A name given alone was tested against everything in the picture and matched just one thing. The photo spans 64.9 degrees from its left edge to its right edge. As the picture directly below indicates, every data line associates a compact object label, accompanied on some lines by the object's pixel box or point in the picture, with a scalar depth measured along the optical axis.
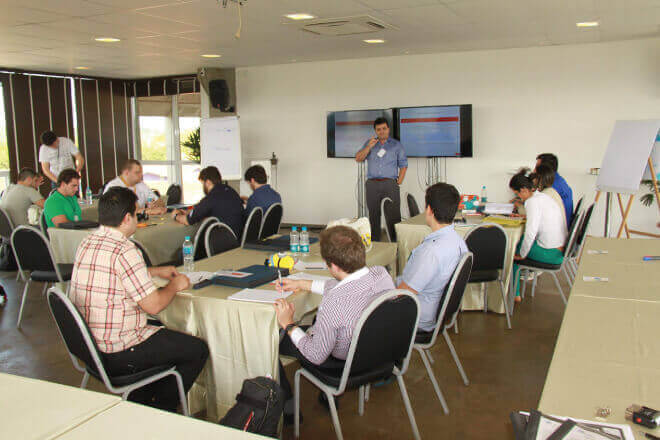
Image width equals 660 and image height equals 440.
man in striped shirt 2.14
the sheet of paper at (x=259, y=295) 2.43
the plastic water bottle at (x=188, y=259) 3.05
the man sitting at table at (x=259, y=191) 5.03
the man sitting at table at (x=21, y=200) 5.80
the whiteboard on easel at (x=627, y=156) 5.11
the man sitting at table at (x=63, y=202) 4.63
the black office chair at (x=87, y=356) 2.12
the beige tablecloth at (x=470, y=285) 4.41
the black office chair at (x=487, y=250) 3.68
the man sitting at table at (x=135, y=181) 5.27
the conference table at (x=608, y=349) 1.40
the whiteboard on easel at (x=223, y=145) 8.93
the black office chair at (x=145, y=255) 3.36
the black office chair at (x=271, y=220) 4.84
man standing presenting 6.89
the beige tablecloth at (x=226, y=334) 2.40
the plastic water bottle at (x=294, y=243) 3.44
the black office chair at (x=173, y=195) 7.25
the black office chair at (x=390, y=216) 5.13
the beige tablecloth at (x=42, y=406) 1.34
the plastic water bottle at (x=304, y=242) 3.47
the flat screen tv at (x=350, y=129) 8.11
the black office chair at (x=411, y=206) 5.55
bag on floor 1.97
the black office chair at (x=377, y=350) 2.05
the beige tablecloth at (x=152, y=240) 4.41
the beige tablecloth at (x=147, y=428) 1.30
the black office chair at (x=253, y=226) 4.57
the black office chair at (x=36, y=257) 3.94
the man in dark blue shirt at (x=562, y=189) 5.07
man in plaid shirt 2.26
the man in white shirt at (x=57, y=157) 8.19
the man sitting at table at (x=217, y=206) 4.63
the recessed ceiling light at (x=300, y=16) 5.10
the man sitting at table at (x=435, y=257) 2.67
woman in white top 4.18
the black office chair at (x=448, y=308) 2.55
